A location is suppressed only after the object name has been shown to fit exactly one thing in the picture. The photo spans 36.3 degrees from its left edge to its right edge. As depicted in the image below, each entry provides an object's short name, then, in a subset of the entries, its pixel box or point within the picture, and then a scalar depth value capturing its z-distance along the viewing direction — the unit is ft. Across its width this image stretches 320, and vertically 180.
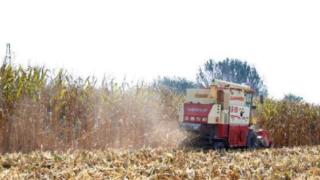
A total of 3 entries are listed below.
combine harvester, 40.34
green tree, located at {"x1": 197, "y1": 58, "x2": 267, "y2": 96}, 190.29
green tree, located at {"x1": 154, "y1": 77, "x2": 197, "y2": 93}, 146.30
